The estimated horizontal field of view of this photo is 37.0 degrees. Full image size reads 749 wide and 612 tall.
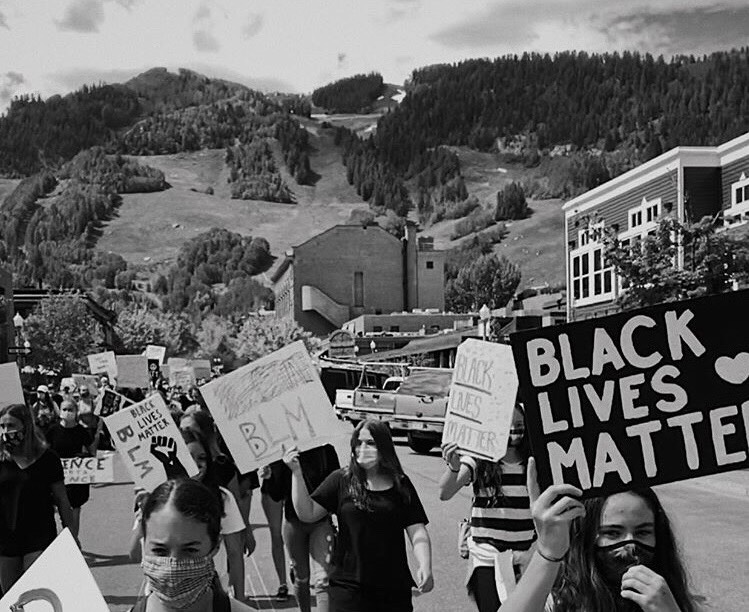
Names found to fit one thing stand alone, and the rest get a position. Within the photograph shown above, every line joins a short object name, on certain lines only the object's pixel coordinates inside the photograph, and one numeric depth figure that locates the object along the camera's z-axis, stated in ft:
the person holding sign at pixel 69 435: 39.68
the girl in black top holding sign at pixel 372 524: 18.34
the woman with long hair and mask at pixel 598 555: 10.00
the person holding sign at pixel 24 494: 22.91
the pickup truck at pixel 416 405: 86.68
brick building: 369.91
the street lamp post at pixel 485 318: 126.52
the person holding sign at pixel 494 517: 19.69
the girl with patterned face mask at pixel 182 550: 10.91
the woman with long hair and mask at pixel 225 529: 20.84
